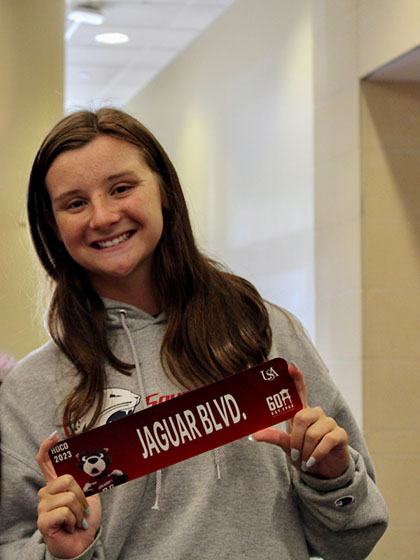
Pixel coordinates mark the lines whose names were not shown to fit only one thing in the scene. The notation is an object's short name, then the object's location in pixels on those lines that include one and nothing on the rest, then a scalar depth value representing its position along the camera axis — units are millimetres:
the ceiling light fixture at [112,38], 4395
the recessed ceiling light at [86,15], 4027
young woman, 1067
